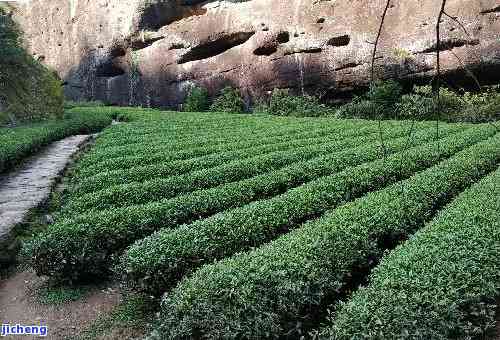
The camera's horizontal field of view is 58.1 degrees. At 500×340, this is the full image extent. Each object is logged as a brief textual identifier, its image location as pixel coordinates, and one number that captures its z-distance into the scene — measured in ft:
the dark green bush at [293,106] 76.69
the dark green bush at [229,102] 87.61
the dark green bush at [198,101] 92.95
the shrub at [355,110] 70.25
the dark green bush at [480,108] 58.18
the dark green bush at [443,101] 62.34
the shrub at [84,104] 109.58
